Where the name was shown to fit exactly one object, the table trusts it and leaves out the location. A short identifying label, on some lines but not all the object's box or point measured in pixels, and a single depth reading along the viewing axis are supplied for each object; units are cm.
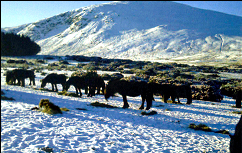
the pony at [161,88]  1371
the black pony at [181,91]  1669
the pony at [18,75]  1896
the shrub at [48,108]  959
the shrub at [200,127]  930
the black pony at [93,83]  1839
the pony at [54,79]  1955
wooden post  1634
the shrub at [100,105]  1396
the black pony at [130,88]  1311
